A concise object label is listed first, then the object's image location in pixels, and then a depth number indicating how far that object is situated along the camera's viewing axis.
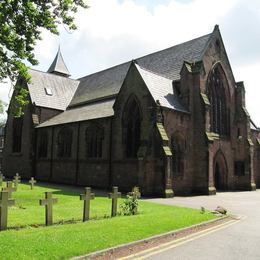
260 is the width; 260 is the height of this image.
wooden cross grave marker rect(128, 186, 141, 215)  14.50
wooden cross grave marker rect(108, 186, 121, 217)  13.69
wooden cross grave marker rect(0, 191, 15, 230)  9.74
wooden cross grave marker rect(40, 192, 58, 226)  11.10
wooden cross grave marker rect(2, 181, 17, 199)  16.61
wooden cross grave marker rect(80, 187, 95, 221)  12.37
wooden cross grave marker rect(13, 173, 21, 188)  24.98
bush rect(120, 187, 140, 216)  14.38
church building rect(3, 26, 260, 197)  26.53
